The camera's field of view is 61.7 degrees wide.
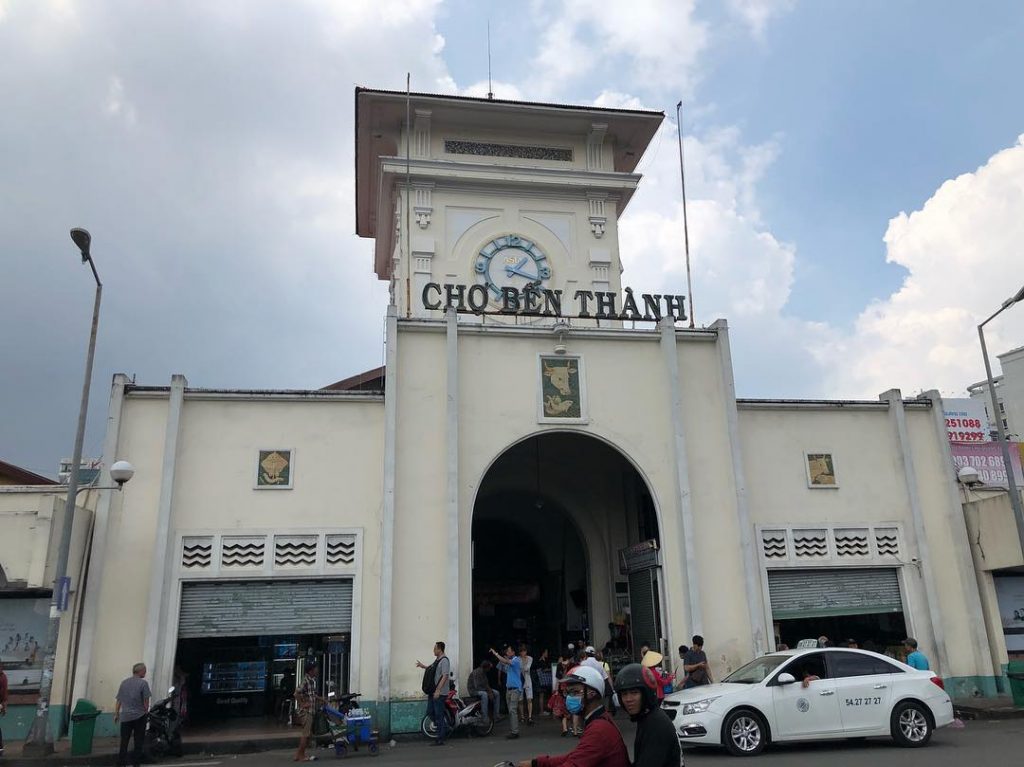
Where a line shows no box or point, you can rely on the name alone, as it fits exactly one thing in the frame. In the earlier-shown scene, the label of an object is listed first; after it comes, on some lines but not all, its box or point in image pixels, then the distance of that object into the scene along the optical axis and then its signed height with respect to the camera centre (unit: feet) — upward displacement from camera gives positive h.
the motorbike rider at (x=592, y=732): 16.38 -1.28
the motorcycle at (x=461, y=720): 48.01 -2.84
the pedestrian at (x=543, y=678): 60.18 -0.91
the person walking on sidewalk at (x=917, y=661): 46.62 -0.35
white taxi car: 39.04 -2.07
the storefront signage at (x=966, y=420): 124.30 +32.84
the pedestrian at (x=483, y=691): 49.19 -1.37
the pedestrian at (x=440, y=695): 47.03 -1.42
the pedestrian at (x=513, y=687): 49.37 -1.23
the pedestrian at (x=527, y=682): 53.36 -1.01
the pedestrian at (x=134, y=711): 40.27 -1.55
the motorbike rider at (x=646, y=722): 16.21 -1.10
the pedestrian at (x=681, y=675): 50.34 -0.83
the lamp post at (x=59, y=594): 44.14 +4.19
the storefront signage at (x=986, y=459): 100.01 +21.76
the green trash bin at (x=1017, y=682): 52.19 -1.78
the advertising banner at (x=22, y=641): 49.62 +2.14
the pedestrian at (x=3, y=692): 42.96 -0.59
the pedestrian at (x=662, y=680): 48.14 -1.02
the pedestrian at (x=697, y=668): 48.03 -0.42
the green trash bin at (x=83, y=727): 43.65 -2.41
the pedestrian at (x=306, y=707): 43.39 -1.80
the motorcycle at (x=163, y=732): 44.80 -2.82
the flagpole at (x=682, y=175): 73.31 +40.89
